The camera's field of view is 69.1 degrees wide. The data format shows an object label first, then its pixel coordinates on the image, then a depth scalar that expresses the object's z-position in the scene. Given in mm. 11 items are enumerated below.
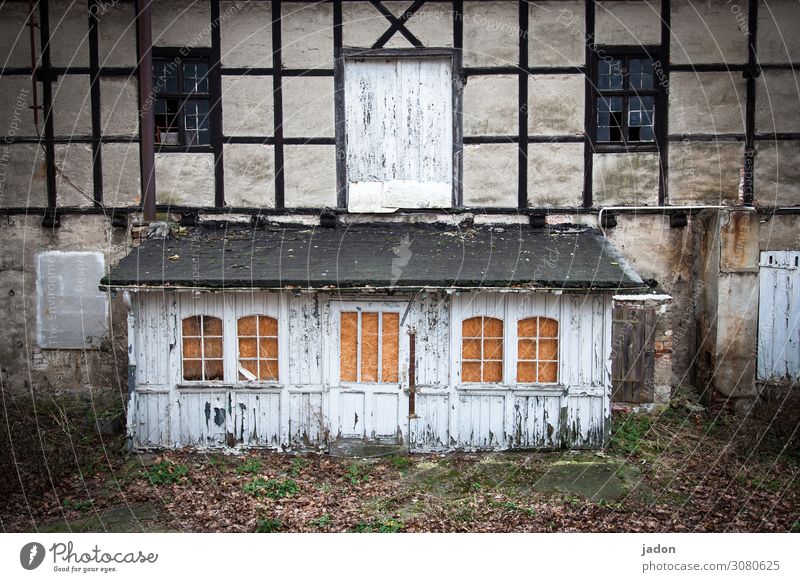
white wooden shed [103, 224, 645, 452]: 7605
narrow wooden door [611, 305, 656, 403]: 8781
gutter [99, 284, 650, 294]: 7105
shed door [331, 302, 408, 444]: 7691
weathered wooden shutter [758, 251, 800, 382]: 9008
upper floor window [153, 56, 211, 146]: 9109
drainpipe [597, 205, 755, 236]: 9027
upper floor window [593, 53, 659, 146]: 9055
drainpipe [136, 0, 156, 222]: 8547
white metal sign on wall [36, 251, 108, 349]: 9328
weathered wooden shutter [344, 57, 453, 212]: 9062
